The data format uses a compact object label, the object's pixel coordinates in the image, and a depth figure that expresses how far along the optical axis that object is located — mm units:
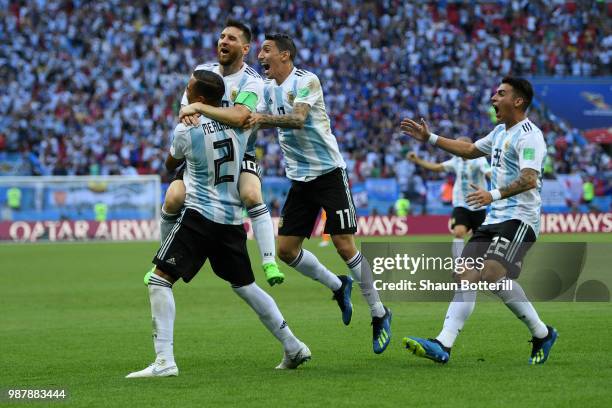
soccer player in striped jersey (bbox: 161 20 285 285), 16984
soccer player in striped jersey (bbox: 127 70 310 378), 16953
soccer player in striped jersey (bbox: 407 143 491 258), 38250
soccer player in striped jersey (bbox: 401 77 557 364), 17641
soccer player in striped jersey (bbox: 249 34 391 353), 20453
